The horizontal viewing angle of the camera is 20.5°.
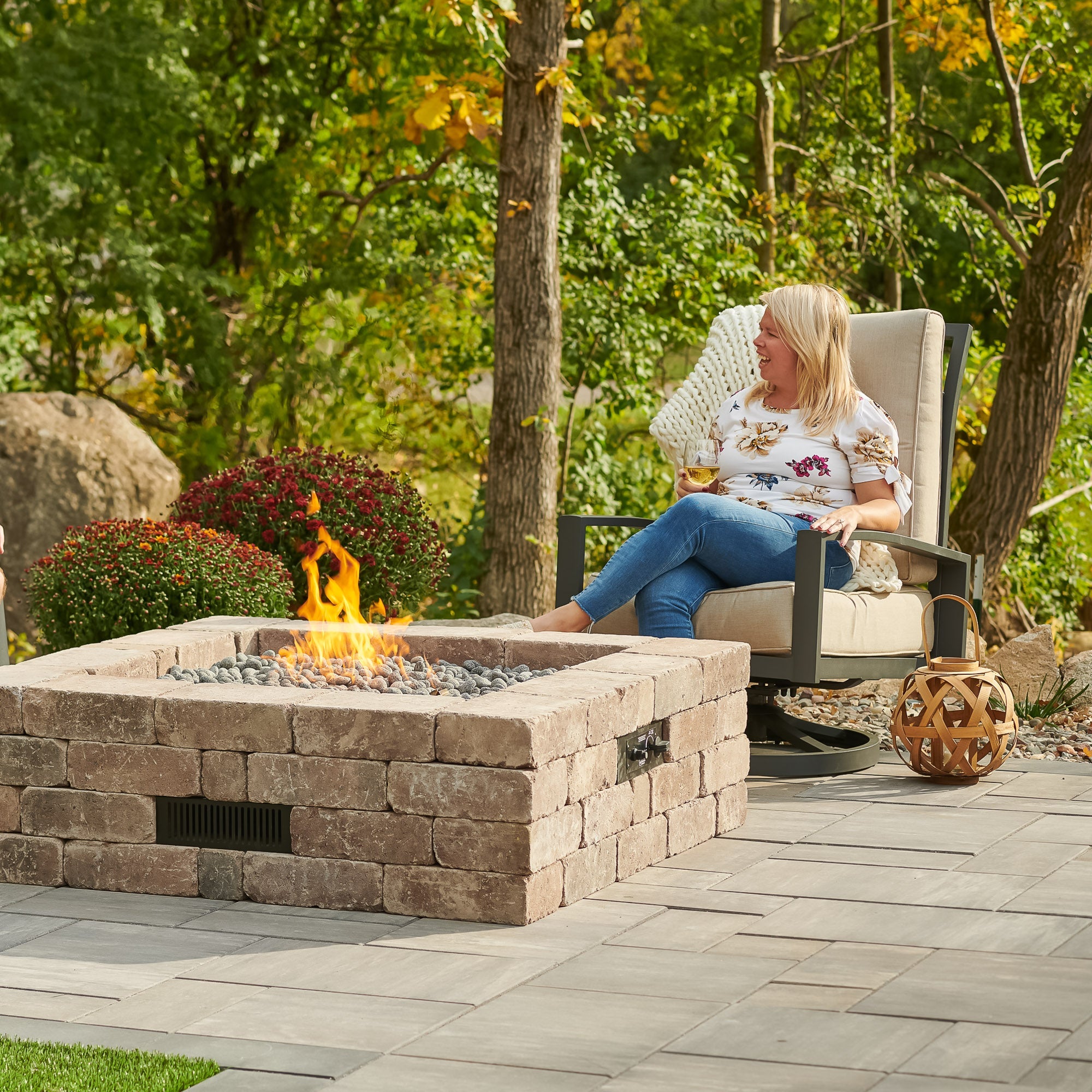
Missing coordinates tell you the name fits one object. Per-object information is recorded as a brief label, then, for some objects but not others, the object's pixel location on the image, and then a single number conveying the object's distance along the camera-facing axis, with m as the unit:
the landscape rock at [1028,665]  11.18
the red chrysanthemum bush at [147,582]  9.93
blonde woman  8.15
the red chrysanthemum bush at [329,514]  11.41
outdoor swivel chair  7.96
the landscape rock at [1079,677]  10.60
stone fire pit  5.66
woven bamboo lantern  7.83
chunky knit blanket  9.99
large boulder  14.28
